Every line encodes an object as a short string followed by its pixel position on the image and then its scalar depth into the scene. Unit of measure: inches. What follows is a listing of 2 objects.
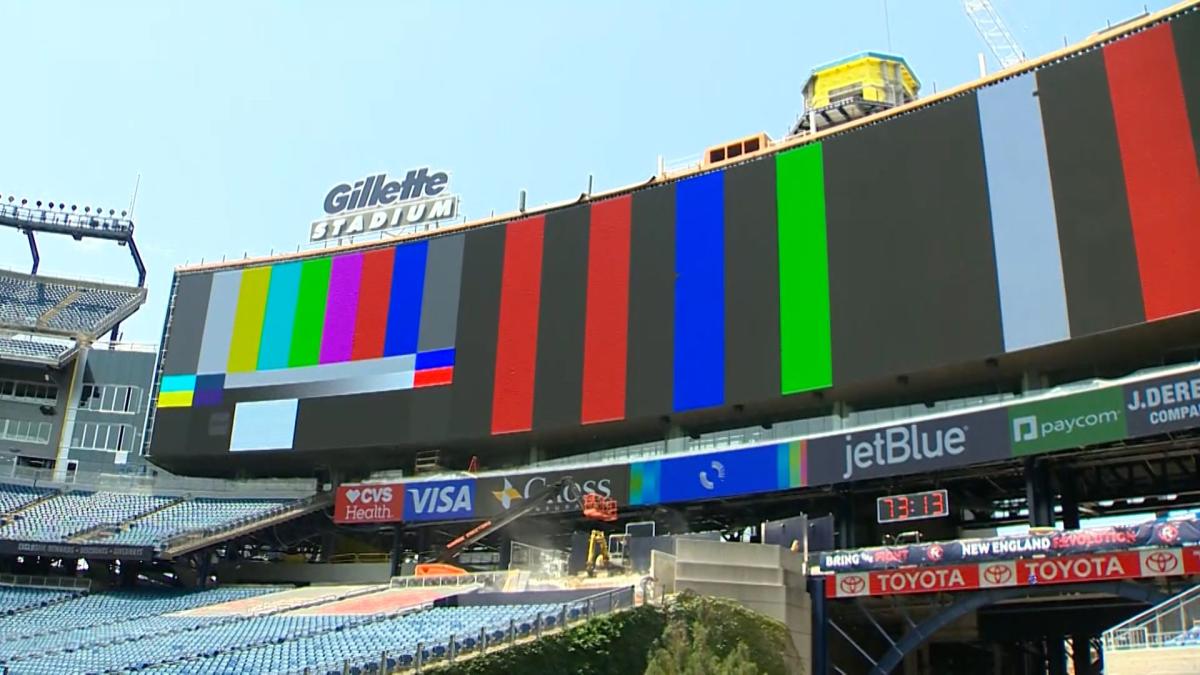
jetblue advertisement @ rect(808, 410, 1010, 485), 1537.9
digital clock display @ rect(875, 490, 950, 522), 1505.9
